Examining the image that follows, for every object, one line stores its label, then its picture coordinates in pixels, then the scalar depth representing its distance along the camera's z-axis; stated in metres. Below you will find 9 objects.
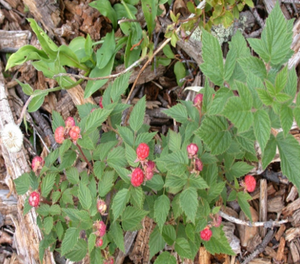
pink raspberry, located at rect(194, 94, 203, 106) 0.59
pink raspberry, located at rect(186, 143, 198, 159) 0.55
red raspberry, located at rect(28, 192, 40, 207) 0.62
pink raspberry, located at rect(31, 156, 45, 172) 0.63
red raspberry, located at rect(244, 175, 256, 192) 0.60
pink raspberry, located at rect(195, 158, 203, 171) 0.56
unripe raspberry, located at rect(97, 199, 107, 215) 0.59
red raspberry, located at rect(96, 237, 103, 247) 0.59
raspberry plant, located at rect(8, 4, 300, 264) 0.53
